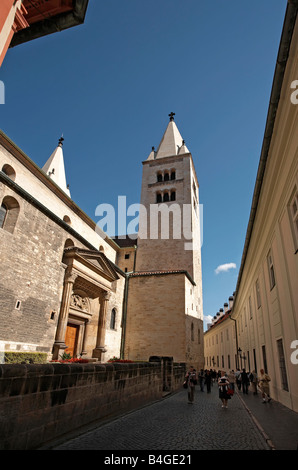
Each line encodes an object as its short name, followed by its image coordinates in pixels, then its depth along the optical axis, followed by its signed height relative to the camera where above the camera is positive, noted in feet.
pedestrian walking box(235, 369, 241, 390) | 57.36 -4.10
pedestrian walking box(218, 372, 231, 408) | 32.18 -3.67
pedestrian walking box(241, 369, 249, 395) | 52.26 -4.34
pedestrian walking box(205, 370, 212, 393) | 53.47 -4.66
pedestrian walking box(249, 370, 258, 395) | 51.06 -4.01
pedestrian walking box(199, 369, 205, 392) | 55.70 -5.18
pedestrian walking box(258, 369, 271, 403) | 35.06 -3.30
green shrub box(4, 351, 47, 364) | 34.24 -1.16
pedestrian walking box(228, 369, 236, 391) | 50.19 -3.78
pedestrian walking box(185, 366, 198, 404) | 35.74 -3.86
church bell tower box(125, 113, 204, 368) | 72.49 +30.90
